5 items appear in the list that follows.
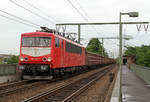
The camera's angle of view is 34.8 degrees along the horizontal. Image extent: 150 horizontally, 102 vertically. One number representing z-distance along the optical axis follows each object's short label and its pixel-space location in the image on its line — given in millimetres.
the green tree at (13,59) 109625
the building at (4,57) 140525
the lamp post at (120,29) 10935
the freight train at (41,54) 15773
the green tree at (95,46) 85000
